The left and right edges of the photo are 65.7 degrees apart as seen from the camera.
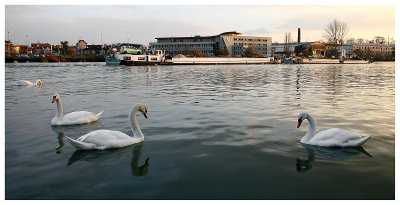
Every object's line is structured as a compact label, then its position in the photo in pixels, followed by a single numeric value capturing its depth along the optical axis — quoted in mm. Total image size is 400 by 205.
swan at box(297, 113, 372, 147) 6391
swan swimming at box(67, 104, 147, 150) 6285
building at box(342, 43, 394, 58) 160125
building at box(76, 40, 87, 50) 181500
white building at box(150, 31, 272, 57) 131250
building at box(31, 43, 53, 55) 168662
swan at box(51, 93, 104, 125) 8602
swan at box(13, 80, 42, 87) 20562
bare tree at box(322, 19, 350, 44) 115875
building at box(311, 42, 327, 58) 126044
